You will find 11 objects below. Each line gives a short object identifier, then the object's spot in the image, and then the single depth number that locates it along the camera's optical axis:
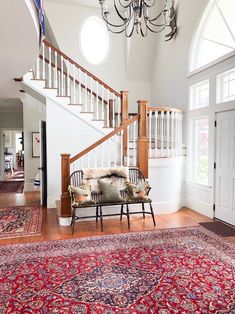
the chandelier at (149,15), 3.51
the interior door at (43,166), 5.69
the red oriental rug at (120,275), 2.15
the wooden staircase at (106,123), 4.58
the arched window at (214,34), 4.41
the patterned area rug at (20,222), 3.92
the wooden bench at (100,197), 3.97
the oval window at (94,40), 6.91
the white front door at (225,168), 4.30
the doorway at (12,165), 8.51
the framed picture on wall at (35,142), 7.67
